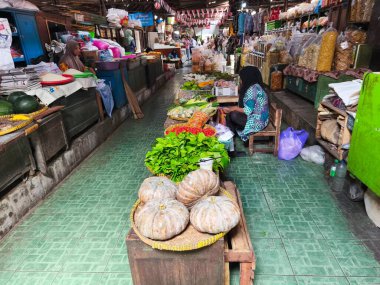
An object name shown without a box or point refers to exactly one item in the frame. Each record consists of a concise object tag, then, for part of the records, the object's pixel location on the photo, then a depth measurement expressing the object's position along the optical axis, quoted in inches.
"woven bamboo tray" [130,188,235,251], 65.3
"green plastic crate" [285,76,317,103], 236.1
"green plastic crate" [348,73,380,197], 103.2
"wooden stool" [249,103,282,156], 175.8
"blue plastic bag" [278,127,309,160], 177.5
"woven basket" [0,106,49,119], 136.6
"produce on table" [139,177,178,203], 79.3
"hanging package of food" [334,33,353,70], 203.5
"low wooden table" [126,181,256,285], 69.0
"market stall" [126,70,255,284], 67.5
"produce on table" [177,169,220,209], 78.4
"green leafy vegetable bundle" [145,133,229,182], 97.3
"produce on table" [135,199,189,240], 65.9
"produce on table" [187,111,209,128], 139.6
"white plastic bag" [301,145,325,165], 169.3
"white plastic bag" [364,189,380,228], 112.7
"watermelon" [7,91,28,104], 146.1
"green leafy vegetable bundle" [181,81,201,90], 221.5
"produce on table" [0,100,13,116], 139.3
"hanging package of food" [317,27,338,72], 205.8
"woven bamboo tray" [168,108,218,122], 158.8
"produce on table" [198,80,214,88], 225.3
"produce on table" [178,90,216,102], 194.2
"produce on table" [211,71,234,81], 245.9
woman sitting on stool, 173.6
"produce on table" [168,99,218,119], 162.9
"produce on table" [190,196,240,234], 67.7
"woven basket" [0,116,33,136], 122.2
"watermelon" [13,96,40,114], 143.6
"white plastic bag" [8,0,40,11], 188.5
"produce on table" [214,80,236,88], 206.2
